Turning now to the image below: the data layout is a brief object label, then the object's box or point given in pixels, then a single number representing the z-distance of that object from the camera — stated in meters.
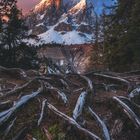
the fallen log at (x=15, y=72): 12.76
